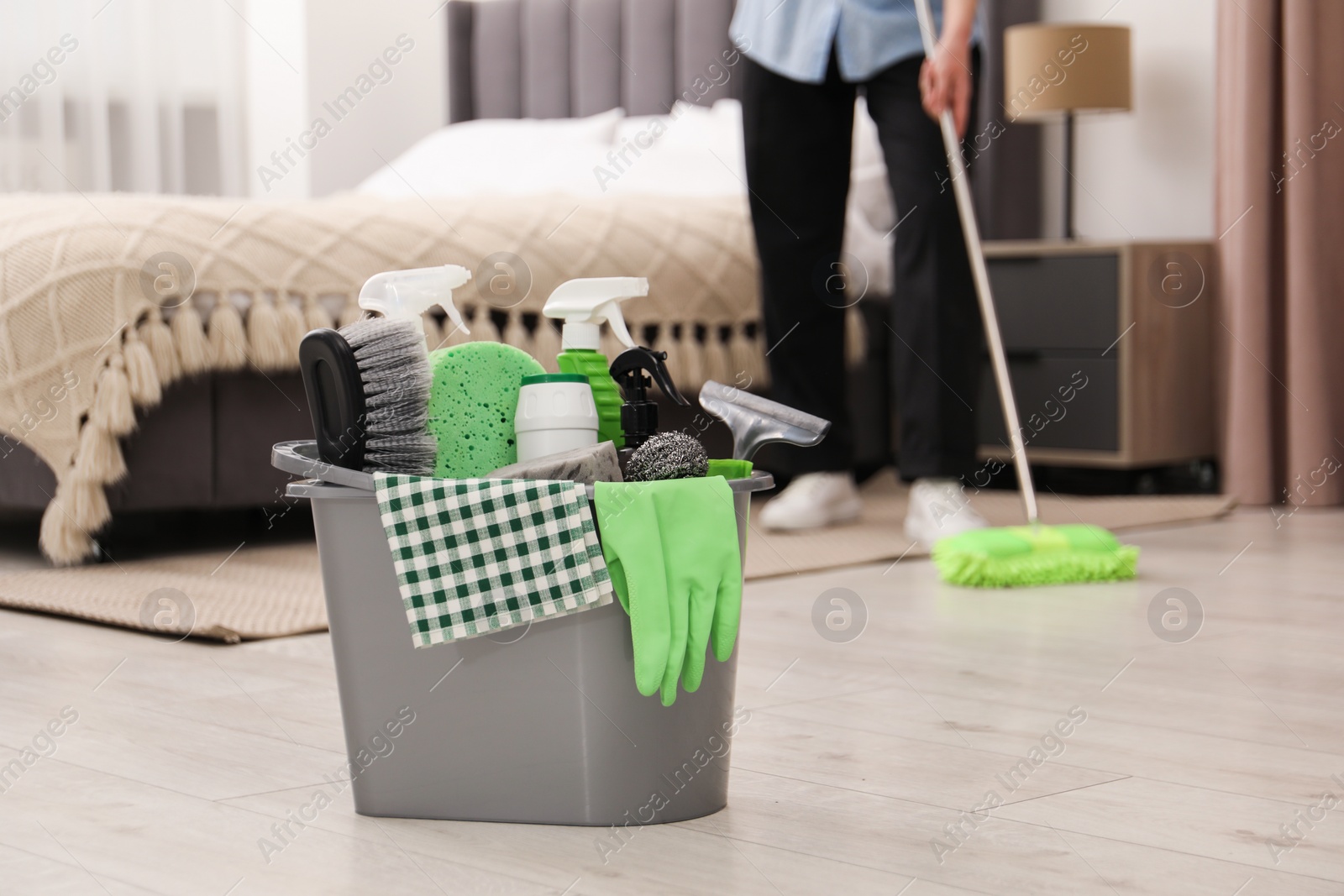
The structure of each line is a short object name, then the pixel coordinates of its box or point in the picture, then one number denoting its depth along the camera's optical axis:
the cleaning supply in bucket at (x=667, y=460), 3.42
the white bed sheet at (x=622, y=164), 5.90
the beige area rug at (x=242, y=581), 4.24
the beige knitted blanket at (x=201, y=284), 4.63
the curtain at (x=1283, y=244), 5.57
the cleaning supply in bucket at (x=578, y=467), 3.41
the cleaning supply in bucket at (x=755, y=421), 3.49
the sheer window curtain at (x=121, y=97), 7.90
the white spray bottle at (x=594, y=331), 3.53
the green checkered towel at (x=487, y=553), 3.38
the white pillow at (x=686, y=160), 6.20
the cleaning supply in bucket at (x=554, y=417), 3.47
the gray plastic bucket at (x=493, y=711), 3.42
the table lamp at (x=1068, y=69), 5.95
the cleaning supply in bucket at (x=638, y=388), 3.49
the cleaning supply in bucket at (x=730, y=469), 3.48
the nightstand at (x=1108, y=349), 5.67
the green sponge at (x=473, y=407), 3.48
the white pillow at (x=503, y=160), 6.68
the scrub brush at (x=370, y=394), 3.42
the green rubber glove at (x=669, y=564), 3.38
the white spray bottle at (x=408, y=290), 3.53
